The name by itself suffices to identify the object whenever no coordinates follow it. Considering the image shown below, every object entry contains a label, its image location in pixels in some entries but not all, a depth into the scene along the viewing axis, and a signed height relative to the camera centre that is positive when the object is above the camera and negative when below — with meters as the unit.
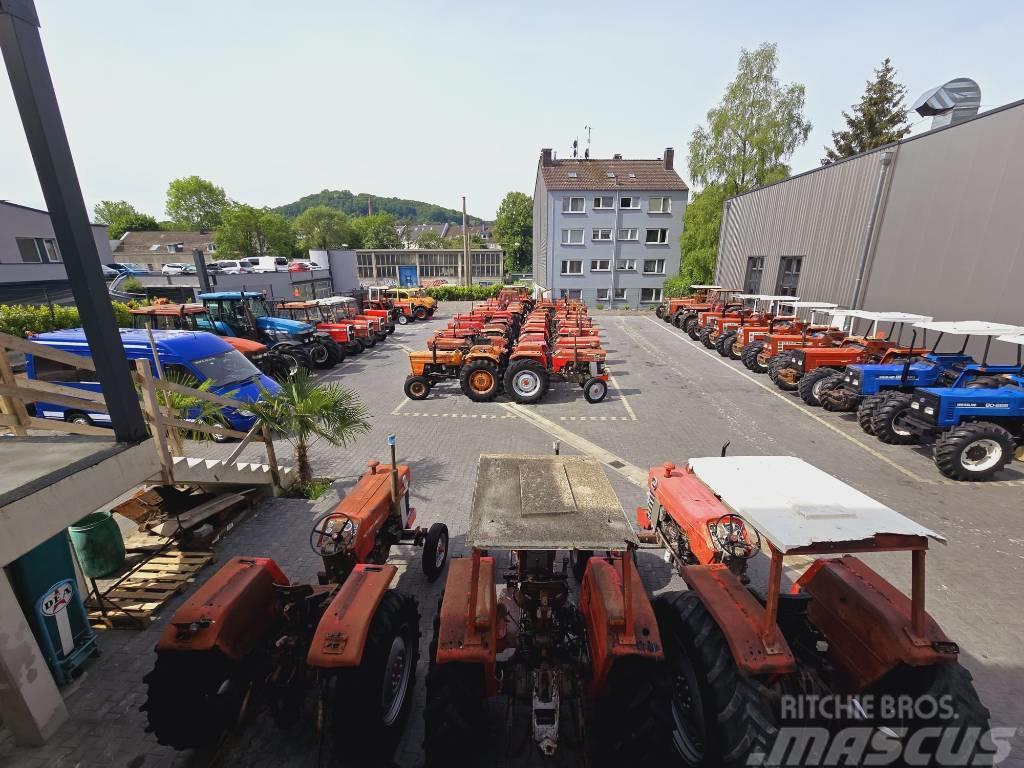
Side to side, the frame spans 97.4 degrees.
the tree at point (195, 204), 57.66 +6.64
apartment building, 30.39 +2.00
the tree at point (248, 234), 46.84 +2.41
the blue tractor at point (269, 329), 13.66 -2.19
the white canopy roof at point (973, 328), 8.06 -1.26
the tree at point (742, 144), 26.31 +6.63
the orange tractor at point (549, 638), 2.85 -2.61
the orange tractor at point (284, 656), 3.07 -2.84
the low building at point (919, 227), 10.73 +0.90
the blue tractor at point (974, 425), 7.34 -2.73
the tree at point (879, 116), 31.19 +9.58
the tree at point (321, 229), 67.06 +4.09
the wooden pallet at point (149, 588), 4.57 -3.52
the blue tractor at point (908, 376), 8.63 -2.35
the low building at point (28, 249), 19.22 +0.34
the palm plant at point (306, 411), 6.27 -2.10
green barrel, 4.69 -2.94
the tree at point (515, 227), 60.34 +4.00
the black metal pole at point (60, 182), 2.91 +0.49
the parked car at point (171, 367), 8.44 -2.05
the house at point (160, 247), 47.47 +1.04
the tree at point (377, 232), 77.25 +4.20
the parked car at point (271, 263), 28.42 -0.38
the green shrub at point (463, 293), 34.66 -2.66
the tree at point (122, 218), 58.72 +4.98
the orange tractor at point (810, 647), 2.72 -2.59
